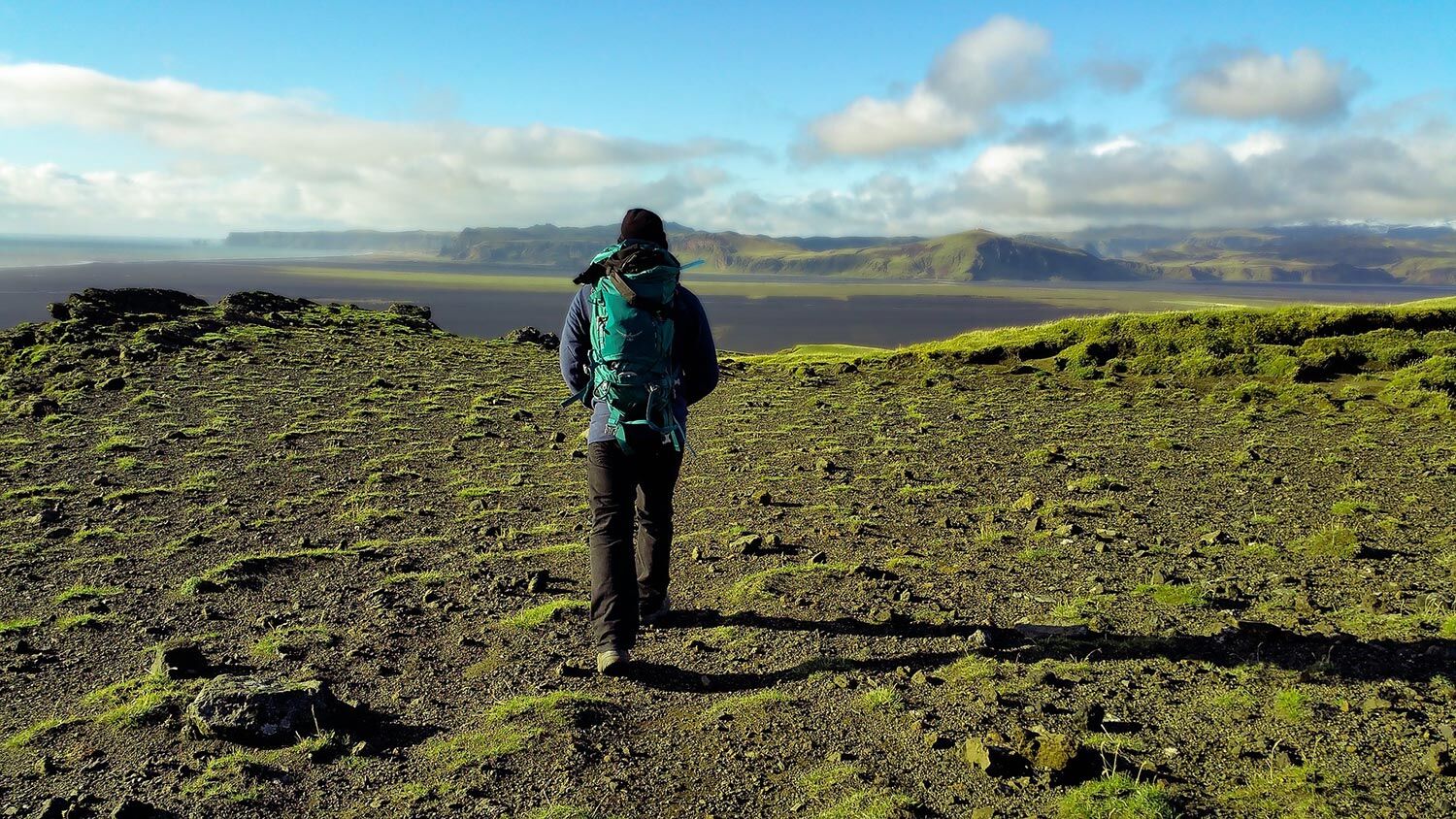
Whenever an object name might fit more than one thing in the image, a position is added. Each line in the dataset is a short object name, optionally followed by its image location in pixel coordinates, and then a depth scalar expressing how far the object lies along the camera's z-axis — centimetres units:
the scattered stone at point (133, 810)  448
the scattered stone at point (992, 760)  481
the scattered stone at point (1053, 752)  478
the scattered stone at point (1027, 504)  1090
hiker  623
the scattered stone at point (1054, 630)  679
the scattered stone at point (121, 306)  2620
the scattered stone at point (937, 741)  513
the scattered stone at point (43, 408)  1623
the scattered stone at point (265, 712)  535
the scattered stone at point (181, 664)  637
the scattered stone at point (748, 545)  938
